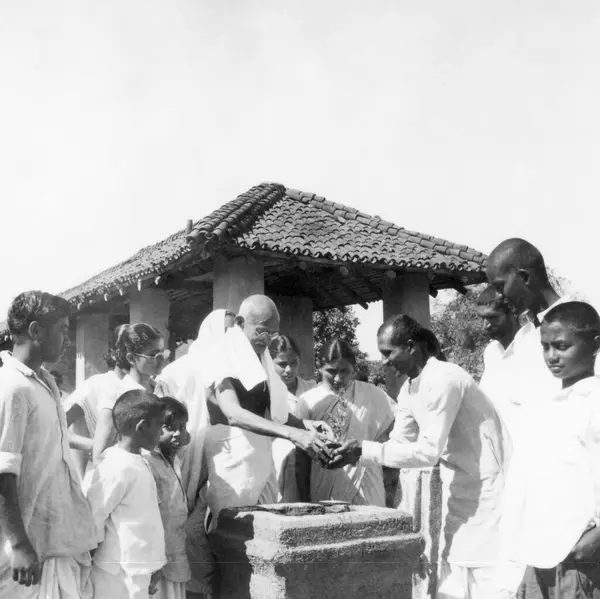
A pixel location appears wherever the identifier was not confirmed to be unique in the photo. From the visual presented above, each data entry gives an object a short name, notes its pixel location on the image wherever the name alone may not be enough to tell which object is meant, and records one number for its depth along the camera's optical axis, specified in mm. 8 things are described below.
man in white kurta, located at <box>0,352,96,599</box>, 2713
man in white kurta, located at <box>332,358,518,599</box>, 3365
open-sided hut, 9789
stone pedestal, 3221
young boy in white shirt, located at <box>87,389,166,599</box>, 3188
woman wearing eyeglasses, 4207
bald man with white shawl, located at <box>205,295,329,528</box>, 3857
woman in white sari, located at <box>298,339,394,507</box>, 5230
